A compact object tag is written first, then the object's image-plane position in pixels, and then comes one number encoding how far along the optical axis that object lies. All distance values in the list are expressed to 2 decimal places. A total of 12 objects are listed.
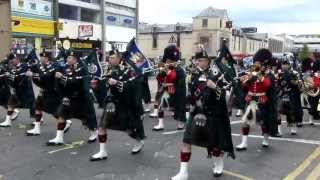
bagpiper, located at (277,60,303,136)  12.27
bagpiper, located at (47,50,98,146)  9.86
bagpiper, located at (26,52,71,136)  10.72
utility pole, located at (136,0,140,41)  62.42
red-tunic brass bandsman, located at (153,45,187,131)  12.82
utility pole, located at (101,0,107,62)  53.18
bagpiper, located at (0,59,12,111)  12.46
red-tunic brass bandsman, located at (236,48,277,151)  9.97
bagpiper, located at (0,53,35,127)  12.20
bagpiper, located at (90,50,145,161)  8.81
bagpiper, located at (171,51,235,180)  7.53
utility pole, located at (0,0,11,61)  36.62
